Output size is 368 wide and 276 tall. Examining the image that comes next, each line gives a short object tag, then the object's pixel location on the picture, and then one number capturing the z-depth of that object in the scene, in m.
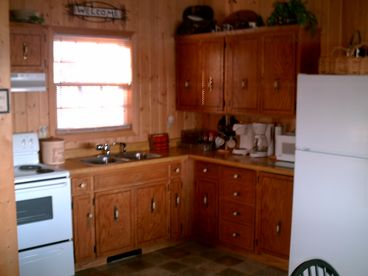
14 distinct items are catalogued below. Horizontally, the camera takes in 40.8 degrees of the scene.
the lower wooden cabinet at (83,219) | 4.18
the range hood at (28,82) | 4.09
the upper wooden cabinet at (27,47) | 4.07
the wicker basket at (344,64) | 3.61
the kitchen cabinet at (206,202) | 4.87
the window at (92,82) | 4.60
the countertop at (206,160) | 4.23
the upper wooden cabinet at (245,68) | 4.36
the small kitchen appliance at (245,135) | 4.96
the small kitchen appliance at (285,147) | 4.46
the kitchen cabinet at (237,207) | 4.53
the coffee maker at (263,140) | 4.79
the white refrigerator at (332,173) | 3.42
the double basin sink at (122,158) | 4.63
